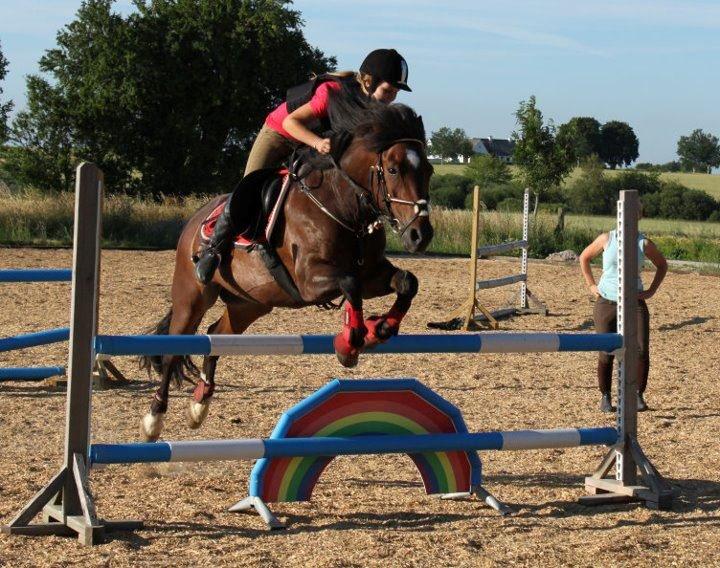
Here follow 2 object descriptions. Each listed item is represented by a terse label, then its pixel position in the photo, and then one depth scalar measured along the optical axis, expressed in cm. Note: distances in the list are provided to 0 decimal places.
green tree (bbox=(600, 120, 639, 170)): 9688
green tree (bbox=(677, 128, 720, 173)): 10706
